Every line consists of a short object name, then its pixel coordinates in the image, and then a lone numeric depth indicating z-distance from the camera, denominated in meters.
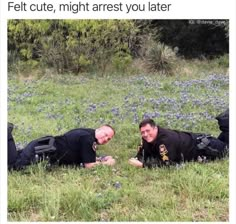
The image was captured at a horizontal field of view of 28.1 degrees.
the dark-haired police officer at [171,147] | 4.87
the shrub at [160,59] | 13.09
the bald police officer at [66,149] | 4.88
